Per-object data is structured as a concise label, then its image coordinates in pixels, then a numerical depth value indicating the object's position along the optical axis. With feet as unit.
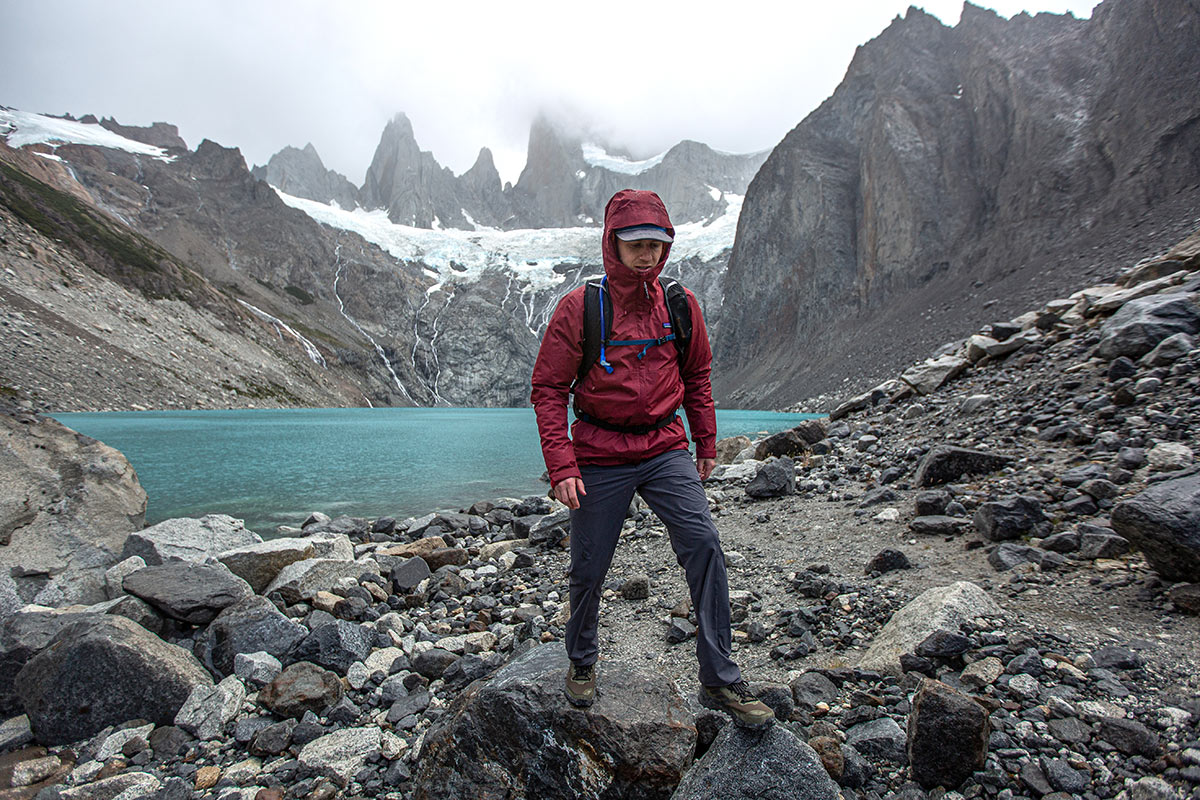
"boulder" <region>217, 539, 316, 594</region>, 23.15
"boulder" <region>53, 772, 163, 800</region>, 11.93
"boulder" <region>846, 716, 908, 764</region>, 9.97
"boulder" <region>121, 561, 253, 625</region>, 18.80
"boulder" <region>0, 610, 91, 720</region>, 15.55
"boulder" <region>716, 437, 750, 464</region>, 51.67
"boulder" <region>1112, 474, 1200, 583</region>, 11.66
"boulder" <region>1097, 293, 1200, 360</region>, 26.20
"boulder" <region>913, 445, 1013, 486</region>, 23.08
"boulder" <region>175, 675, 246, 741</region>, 14.08
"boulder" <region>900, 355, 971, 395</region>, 41.98
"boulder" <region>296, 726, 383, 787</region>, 12.12
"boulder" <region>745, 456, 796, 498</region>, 30.48
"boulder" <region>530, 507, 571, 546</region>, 29.73
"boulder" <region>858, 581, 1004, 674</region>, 12.52
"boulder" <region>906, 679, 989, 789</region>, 9.03
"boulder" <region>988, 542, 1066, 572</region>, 14.66
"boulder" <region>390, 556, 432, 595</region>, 24.03
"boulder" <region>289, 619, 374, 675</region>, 16.57
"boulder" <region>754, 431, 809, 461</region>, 41.34
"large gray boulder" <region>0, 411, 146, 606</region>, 22.59
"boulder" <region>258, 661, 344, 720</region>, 14.46
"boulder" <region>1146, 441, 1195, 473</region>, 17.61
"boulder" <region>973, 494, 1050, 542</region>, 16.94
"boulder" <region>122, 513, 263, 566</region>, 25.84
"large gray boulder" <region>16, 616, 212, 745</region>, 14.39
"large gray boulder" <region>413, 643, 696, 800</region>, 10.05
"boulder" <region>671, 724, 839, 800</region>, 8.96
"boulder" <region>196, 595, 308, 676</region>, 16.87
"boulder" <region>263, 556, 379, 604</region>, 21.66
